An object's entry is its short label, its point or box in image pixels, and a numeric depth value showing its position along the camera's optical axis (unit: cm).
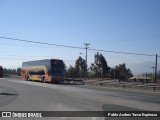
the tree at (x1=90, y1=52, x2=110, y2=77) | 11144
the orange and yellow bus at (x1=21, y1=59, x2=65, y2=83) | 5147
